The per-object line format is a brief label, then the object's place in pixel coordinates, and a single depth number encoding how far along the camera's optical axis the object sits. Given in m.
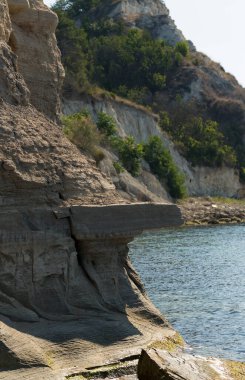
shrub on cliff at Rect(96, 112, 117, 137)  67.75
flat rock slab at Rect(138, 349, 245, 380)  11.68
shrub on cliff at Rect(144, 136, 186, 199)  74.81
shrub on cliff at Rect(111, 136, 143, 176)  68.56
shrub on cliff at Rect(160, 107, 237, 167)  86.19
